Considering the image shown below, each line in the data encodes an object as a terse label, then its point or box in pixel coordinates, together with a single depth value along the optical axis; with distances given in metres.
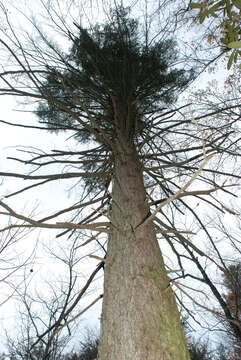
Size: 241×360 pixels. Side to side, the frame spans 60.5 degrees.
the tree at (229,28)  1.61
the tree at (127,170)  1.05
